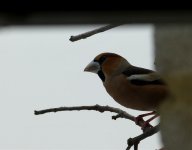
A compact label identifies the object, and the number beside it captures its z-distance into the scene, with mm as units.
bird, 6941
